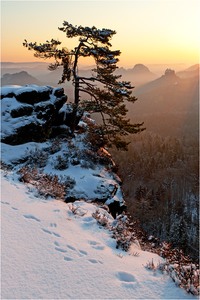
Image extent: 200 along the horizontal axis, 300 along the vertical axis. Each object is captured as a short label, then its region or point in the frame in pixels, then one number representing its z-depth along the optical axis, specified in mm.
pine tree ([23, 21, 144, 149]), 19391
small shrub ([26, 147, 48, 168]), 15813
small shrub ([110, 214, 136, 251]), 6937
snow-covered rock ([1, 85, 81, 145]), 17891
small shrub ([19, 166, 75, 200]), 9710
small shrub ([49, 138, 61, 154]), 17219
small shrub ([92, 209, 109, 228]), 8208
